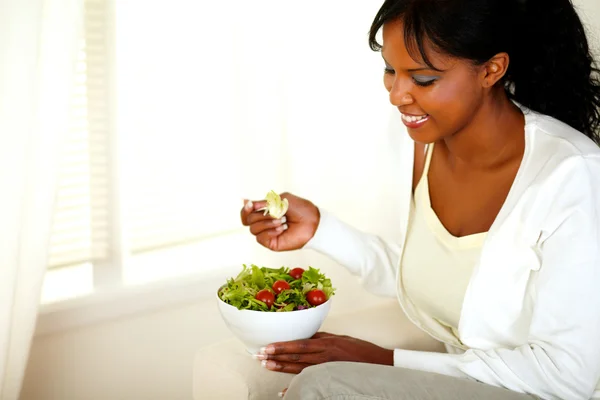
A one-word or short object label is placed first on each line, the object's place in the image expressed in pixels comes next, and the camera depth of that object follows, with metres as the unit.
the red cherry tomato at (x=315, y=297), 1.60
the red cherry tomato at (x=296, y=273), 1.71
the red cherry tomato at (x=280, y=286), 1.60
